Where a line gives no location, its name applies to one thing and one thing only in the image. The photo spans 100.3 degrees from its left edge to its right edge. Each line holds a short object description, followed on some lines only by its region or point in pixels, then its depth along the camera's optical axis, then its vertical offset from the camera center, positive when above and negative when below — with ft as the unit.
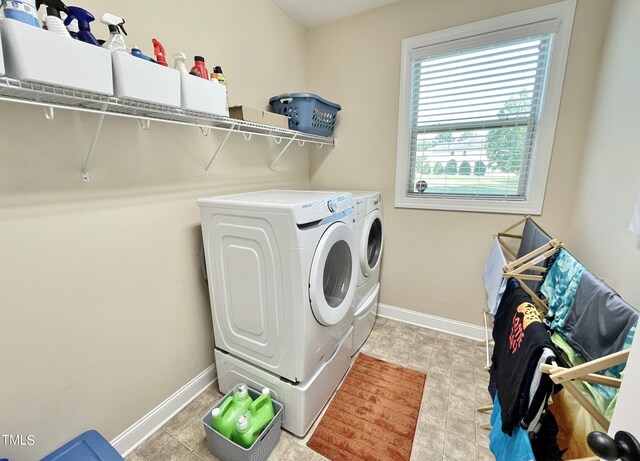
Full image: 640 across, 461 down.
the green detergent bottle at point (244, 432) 3.97 -3.80
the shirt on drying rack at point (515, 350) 2.74 -2.07
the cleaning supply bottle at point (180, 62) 3.55 +1.50
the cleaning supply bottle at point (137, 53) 3.16 +1.43
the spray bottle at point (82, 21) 2.78 +1.60
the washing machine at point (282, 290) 3.94 -1.88
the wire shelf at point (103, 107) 2.56 +0.85
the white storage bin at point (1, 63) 2.15 +0.90
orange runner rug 4.43 -4.49
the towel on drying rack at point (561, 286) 3.25 -1.49
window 5.60 +1.41
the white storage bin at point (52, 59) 2.24 +1.05
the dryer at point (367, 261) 6.23 -2.19
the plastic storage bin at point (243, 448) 3.91 -4.01
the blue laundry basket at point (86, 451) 3.45 -3.56
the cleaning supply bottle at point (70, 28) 2.80 +1.56
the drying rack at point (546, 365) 2.22 -1.66
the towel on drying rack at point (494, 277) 4.87 -2.05
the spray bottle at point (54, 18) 2.48 +1.44
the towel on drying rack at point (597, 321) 2.36 -1.44
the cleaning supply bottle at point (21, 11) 2.23 +1.38
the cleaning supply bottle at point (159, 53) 3.47 +1.56
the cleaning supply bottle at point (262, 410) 4.21 -3.74
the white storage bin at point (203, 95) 3.59 +1.12
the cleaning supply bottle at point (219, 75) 4.21 +1.54
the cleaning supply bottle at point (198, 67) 3.94 +1.56
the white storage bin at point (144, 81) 2.93 +1.09
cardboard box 4.79 +1.10
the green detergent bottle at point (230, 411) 4.11 -3.69
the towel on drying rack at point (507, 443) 2.68 -3.08
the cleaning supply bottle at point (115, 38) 2.91 +1.51
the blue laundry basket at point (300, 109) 6.20 +1.52
